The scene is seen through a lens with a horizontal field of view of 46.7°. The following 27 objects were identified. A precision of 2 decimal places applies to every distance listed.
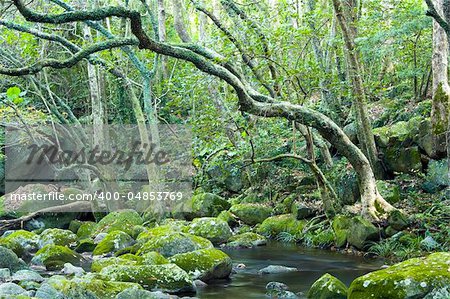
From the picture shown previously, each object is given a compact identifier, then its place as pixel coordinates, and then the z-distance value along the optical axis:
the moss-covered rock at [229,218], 14.22
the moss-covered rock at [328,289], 6.52
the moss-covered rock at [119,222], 13.78
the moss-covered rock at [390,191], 11.49
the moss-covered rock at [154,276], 7.35
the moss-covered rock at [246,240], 12.01
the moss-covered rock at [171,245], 9.16
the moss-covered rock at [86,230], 14.46
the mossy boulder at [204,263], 8.14
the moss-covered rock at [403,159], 12.18
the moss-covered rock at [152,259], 7.96
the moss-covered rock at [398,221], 10.32
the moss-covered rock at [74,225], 15.68
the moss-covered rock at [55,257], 9.61
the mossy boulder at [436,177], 11.30
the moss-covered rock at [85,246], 11.57
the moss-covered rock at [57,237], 12.37
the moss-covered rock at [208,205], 15.20
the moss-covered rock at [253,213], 14.08
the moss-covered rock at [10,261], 9.16
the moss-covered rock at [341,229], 10.84
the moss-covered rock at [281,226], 12.60
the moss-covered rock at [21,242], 11.06
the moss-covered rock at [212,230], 12.25
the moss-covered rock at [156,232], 10.28
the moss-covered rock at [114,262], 8.04
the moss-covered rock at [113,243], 11.07
